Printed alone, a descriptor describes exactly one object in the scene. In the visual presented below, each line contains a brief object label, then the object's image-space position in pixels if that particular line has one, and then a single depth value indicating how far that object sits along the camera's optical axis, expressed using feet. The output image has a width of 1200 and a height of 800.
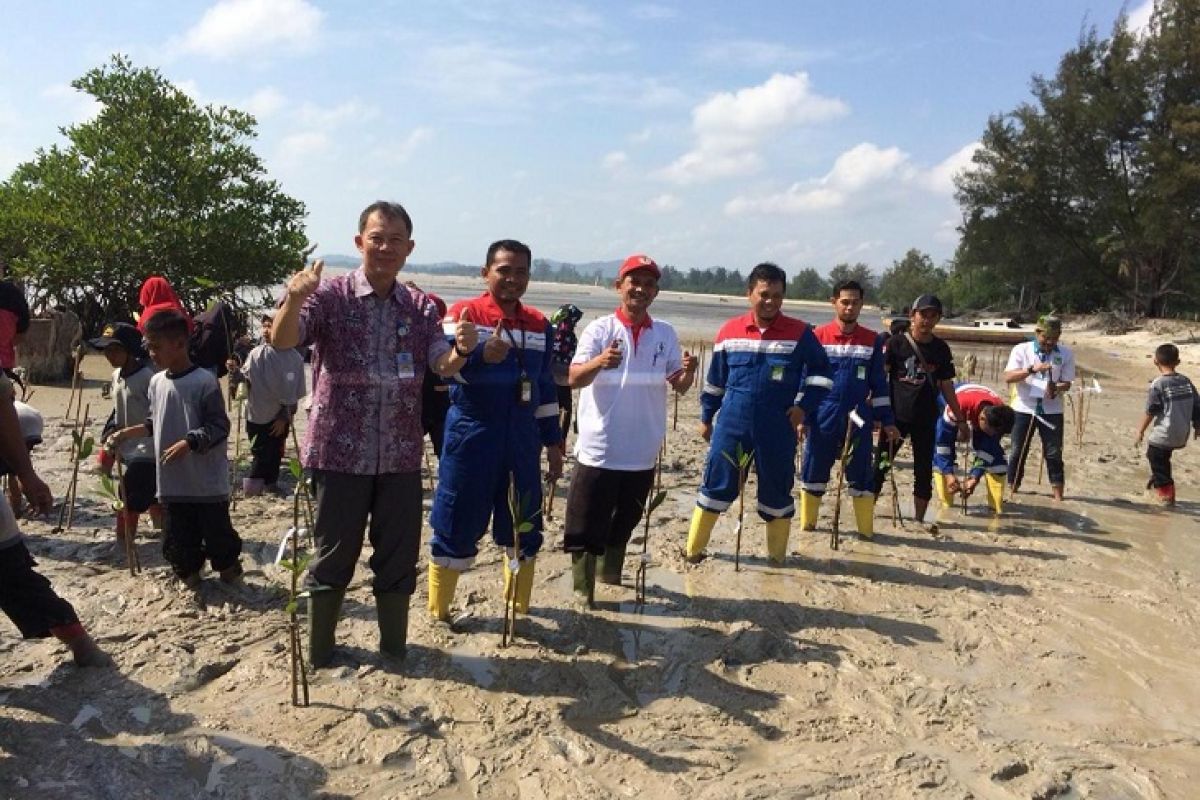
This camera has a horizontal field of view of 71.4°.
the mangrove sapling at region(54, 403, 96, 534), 16.66
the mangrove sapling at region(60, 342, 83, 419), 24.94
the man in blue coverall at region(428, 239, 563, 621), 13.16
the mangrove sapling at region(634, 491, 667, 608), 15.60
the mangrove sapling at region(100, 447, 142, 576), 15.14
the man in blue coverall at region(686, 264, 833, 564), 17.13
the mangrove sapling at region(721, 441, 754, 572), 16.79
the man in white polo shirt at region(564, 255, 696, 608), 14.99
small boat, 102.47
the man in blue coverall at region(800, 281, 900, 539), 19.69
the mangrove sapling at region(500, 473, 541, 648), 13.21
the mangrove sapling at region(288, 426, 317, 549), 11.76
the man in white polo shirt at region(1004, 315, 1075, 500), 25.26
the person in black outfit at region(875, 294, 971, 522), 21.65
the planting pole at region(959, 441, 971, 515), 24.57
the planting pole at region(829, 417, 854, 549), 19.38
